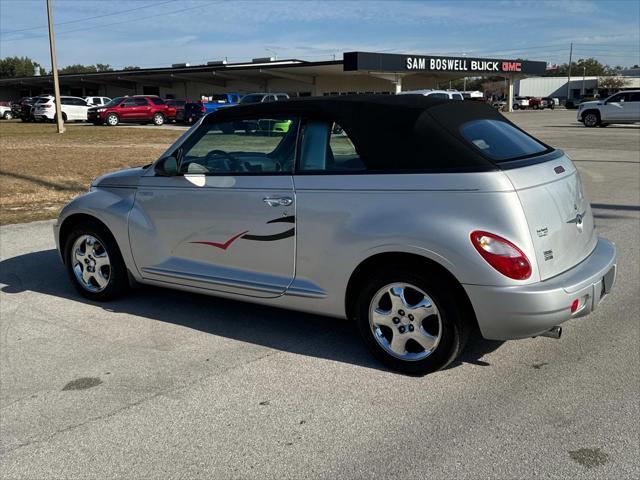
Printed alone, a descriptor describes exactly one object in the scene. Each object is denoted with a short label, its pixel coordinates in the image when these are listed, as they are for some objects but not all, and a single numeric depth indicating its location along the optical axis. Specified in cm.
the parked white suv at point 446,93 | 2801
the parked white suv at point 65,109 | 4028
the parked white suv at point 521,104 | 7912
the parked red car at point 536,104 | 8050
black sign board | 4706
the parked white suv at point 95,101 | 4768
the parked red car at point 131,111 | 3794
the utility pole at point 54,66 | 2911
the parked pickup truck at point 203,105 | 3681
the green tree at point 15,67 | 13600
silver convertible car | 356
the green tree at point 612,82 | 9975
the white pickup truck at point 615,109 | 3161
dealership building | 5194
